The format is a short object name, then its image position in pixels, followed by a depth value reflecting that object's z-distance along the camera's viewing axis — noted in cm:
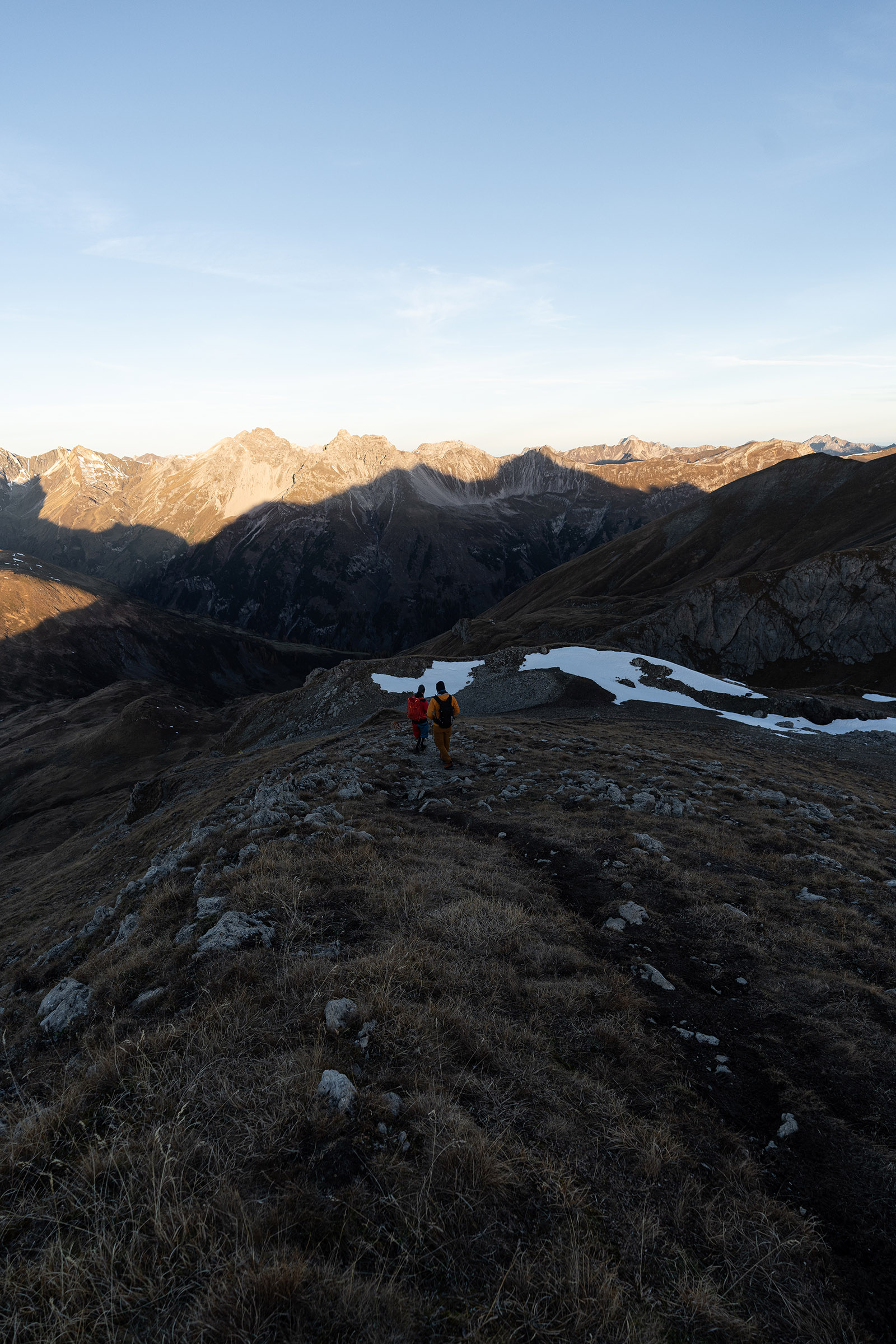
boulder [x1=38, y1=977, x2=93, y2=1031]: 673
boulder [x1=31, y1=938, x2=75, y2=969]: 1027
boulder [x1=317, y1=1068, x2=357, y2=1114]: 432
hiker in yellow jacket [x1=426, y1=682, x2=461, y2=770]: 1942
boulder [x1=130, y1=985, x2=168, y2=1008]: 611
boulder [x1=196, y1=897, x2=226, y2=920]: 791
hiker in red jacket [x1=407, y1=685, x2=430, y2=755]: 2158
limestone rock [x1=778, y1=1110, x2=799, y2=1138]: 517
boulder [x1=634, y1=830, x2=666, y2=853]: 1183
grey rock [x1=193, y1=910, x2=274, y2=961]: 681
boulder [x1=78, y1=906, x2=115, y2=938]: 1076
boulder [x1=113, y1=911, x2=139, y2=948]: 866
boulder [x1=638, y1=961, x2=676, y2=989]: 732
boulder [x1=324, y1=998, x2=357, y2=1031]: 527
